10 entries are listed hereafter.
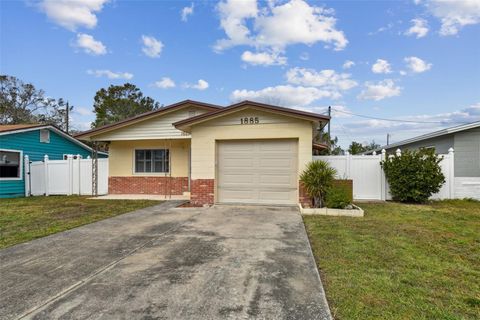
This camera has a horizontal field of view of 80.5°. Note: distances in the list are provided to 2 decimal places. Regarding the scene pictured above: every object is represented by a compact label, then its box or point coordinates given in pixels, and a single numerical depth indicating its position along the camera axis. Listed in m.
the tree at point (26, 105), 30.64
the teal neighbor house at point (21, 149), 14.16
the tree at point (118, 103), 33.62
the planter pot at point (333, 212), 8.12
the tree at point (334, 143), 28.48
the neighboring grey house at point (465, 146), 12.98
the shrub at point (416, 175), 10.16
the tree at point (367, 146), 31.25
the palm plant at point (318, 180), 8.77
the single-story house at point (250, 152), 9.46
